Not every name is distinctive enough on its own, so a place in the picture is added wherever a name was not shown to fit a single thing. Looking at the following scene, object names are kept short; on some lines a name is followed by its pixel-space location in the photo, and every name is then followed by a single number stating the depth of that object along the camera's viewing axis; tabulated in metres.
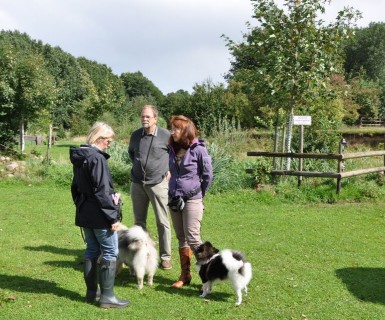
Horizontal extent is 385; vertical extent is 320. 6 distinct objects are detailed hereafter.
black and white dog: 4.50
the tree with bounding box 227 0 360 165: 10.78
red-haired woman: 4.90
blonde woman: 4.16
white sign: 10.66
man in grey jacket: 5.43
